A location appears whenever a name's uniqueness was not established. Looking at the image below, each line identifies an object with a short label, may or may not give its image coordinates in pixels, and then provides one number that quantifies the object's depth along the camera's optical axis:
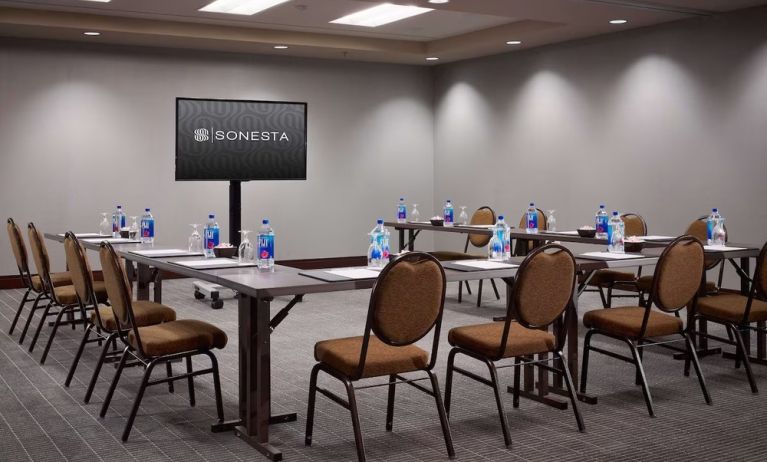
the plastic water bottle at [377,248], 4.16
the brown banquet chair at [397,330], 3.20
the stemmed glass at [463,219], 7.93
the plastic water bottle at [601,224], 6.34
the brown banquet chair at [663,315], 4.00
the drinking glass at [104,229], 6.56
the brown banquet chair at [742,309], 4.41
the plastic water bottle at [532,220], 6.82
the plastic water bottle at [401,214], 7.99
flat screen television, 7.18
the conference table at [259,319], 3.42
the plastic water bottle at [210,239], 4.69
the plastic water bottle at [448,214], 7.84
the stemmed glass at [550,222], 7.09
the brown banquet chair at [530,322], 3.55
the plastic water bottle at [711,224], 5.40
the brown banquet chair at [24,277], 5.61
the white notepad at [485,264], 3.97
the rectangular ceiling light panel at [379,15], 8.00
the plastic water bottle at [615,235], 4.98
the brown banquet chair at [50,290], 5.19
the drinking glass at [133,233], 6.21
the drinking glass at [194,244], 5.08
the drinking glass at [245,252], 4.32
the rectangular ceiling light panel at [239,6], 7.57
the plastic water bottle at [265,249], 4.09
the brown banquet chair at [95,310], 4.22
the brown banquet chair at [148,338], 3.65
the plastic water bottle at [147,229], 5.82
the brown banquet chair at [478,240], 7.53
